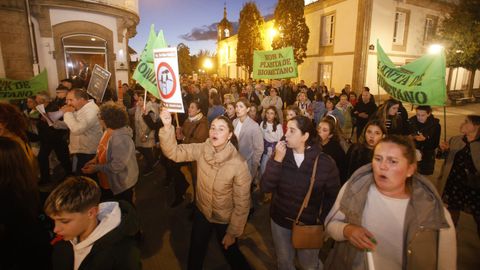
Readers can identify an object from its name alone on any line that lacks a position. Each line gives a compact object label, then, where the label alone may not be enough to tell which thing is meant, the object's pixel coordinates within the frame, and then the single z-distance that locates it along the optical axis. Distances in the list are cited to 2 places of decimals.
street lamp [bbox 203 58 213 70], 38.09
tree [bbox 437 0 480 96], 19.05
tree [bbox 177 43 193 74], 45.69
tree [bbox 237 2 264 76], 29.49
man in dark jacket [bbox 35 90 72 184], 6.14
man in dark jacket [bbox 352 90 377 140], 8.77
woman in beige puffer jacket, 2.93
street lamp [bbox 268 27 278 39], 29.49
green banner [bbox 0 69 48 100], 7.38
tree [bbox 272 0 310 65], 21.25
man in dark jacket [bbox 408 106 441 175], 5.37
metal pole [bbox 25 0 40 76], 11.38
